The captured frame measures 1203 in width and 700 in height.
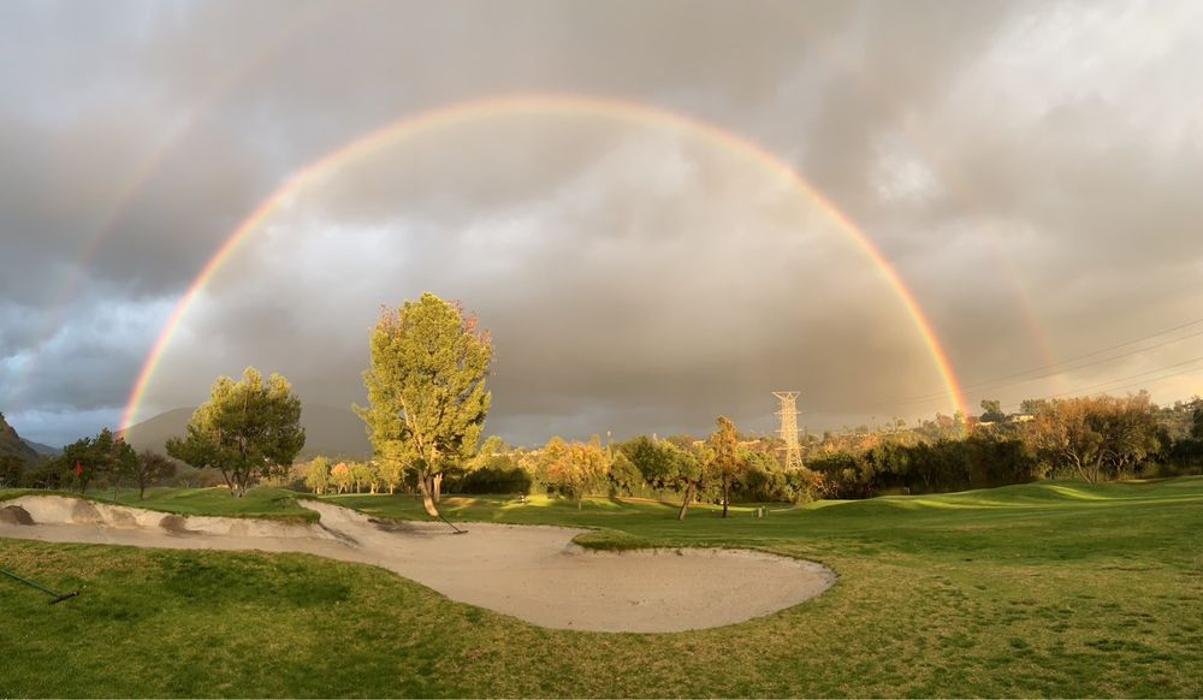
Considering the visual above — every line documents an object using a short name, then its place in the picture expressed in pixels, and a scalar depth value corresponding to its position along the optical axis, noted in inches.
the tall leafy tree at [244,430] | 2150.6
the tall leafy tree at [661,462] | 3560.5
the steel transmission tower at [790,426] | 4052.7
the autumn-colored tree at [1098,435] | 3169.3
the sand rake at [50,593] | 435.7
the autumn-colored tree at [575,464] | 2529.5
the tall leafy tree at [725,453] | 1849.2
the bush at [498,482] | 3978.8
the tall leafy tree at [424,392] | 1642.5
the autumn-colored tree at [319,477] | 6038.4
